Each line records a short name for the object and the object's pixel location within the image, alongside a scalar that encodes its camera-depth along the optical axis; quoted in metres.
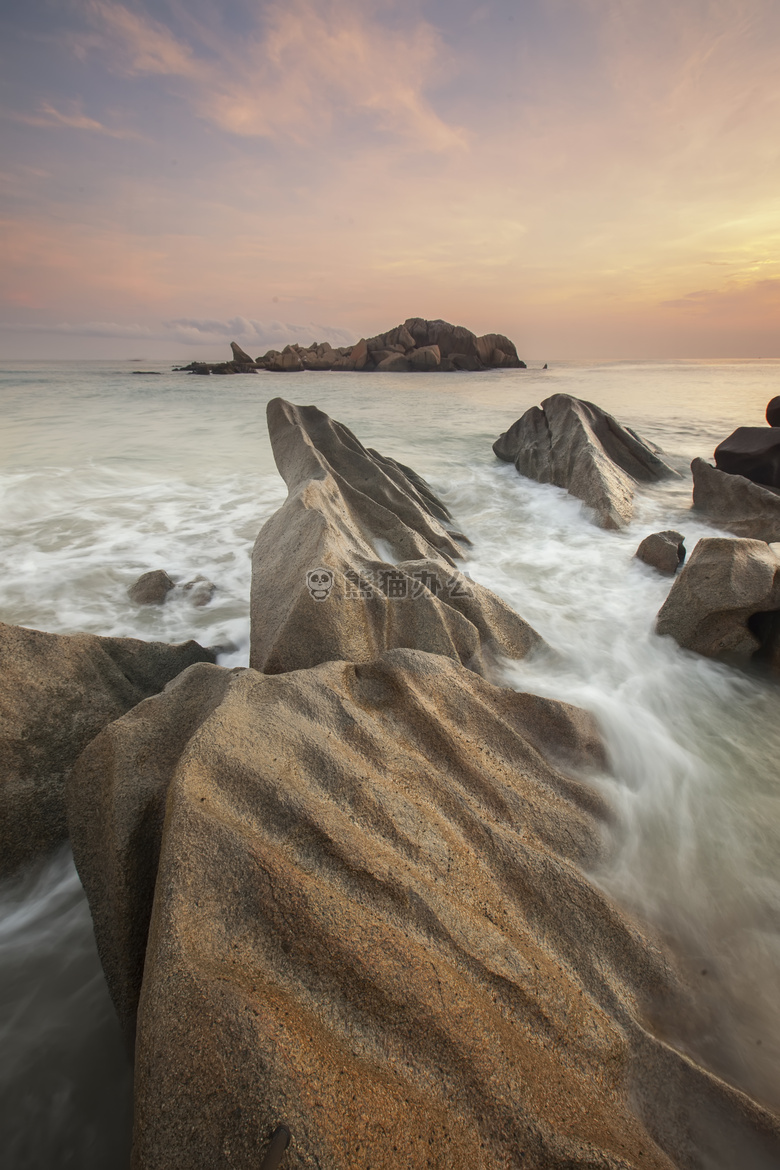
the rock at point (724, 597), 3.41
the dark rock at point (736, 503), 5.82
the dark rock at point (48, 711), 2.08
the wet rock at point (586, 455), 7.12
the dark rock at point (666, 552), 5.14
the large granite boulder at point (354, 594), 2.76
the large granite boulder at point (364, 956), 1.06
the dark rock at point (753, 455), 6.77
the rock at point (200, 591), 4.72
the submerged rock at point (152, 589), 4.71
